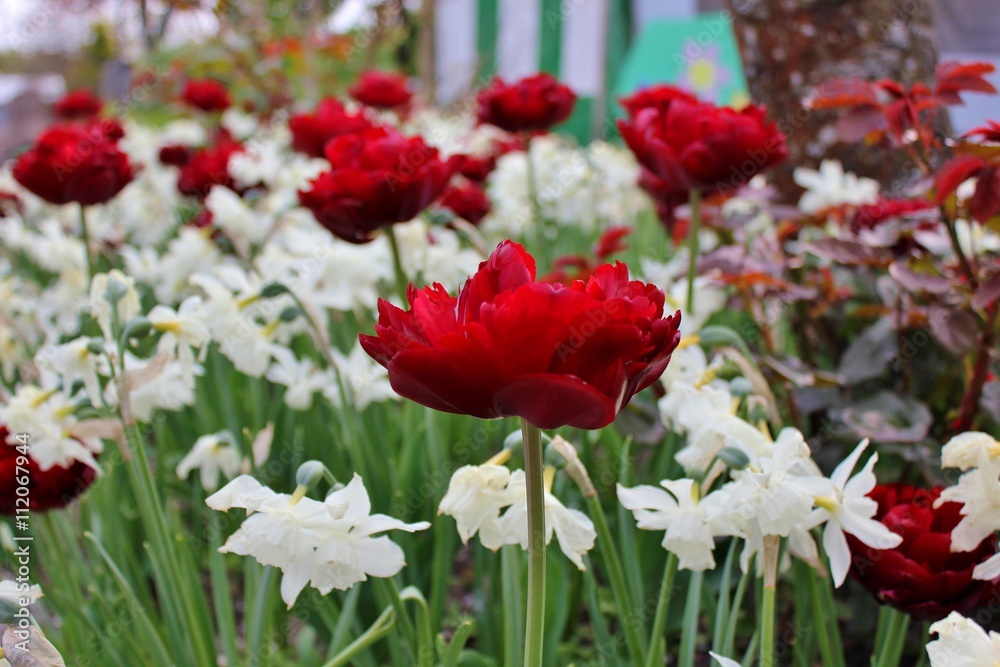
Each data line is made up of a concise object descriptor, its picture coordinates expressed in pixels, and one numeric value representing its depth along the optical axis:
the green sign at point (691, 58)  5.83
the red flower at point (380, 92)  2.78
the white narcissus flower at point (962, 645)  0.60
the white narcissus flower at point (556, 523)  0.71
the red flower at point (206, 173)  2.10
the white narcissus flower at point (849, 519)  0.73
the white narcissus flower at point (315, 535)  0.67
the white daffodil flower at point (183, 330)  1.00
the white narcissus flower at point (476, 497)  0.72
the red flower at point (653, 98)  1.33
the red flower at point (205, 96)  3.31
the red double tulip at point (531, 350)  0.47
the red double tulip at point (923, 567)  0.77
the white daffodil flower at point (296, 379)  1.23
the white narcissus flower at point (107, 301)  0.99
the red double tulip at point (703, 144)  1.11
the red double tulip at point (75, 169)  1.46
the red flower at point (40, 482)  0.96
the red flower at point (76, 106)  3.81
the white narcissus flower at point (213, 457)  1.11
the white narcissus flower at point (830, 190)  1.79
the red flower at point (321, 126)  1.83
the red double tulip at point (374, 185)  1.10
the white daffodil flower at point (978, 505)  0.72
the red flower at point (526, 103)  1.78
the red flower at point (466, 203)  1.90
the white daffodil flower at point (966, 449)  0.76
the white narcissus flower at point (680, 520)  0.74
